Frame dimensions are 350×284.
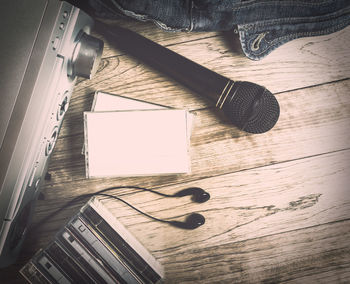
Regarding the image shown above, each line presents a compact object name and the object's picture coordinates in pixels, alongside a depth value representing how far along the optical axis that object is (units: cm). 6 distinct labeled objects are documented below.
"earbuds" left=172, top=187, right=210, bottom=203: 77
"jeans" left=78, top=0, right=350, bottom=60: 65
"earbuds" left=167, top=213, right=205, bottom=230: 77
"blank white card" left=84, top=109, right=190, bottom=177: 69
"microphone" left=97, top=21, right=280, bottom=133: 73
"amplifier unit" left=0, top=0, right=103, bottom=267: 41
